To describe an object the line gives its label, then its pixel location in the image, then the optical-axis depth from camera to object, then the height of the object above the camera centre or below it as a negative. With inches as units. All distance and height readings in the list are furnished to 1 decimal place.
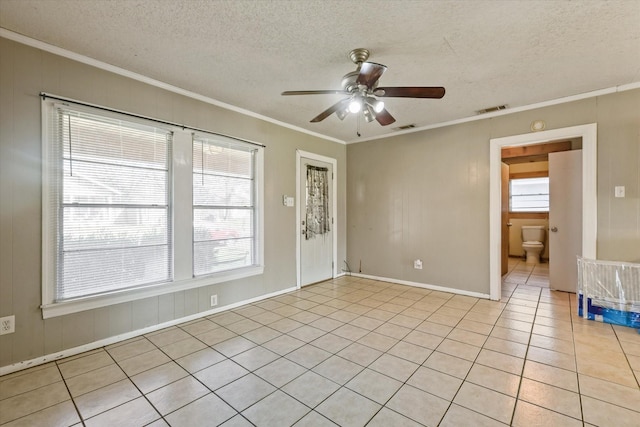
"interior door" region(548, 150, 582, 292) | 167.6 -3.4
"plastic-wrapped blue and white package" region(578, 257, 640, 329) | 120.3 -34.4
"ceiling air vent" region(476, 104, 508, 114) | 145.9 +53.5
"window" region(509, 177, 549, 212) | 277.4 +17.2
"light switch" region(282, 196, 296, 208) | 173.7 +6.8
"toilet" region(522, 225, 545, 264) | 256.8 -27.4
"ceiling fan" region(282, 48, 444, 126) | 85.9 +38.7
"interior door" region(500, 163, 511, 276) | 192.6 -4.2
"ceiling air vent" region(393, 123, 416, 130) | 177.9 +53.7
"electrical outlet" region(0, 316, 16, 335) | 86.9 -34.1
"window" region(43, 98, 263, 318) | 96.7 +1.7
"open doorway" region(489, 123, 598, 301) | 130.6 +13.1
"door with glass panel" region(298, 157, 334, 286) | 186.7 -6.3
